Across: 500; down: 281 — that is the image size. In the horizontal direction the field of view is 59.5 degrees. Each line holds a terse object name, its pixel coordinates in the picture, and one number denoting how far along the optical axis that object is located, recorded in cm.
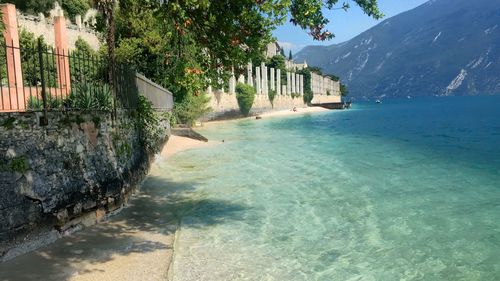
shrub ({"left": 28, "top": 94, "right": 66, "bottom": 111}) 862
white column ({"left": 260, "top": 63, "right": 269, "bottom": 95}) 8956
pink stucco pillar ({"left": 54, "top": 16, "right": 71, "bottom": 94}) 2127
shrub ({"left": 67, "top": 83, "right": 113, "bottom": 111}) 1005
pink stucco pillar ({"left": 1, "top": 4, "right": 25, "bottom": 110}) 1587
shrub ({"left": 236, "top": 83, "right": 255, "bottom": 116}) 7394
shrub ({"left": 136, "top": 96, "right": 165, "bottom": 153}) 1552
